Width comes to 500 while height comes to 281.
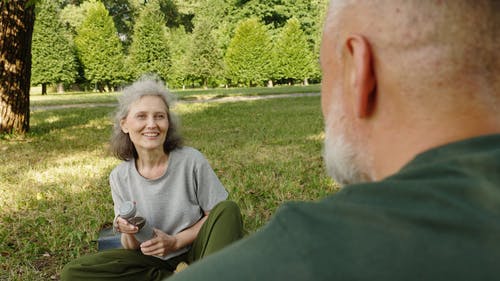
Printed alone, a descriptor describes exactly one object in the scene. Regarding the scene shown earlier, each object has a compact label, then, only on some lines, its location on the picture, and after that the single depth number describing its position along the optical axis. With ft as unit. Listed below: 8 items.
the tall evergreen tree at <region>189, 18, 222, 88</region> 116.47
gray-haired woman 9.79
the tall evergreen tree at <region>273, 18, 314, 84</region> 119.24
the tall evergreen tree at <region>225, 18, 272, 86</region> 116.47
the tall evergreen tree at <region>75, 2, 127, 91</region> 108.88
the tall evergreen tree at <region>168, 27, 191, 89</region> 117.39
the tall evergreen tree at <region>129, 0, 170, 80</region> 109.09
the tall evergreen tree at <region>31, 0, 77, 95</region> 105.70
